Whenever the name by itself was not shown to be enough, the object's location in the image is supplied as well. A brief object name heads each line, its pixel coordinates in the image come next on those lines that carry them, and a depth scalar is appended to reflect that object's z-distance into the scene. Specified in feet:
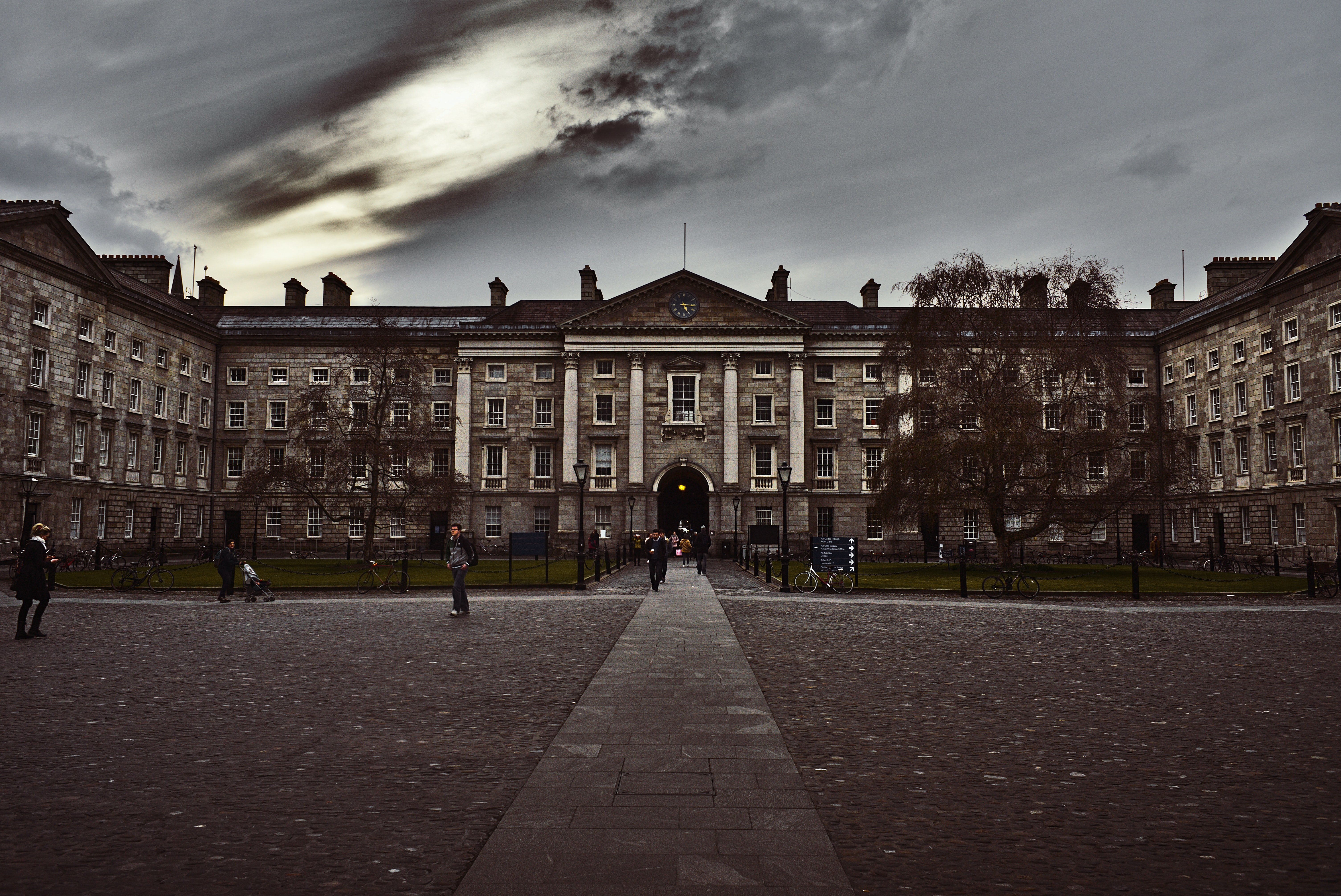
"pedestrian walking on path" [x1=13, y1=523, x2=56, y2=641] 49.49
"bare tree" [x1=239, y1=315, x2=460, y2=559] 128.67
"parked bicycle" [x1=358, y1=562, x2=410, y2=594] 91.09
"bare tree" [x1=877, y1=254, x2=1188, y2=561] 118.83
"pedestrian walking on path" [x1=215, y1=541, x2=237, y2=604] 78.89
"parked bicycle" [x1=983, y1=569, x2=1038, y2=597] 86.58
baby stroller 78.18
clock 194.90
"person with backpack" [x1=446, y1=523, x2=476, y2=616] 63.00
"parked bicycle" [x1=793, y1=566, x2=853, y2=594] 89.86
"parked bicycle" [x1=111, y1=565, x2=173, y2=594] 92.12
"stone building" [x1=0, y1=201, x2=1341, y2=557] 179.32
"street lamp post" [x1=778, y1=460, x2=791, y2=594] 91.04
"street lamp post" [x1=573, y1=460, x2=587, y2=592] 94.68
